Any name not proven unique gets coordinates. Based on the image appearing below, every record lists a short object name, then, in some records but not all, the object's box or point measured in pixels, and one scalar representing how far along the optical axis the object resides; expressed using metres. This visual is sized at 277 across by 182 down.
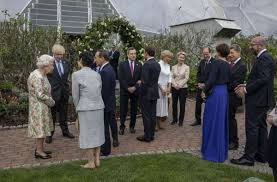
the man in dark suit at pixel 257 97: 4.61
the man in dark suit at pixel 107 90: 5.02
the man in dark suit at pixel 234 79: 5.36
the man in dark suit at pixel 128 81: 6.31
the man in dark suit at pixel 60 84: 5.83
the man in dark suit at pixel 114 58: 8.07
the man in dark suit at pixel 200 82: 6.73
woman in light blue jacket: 4.44
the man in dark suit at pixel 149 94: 5.92
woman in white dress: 6.76
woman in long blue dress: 4.97
